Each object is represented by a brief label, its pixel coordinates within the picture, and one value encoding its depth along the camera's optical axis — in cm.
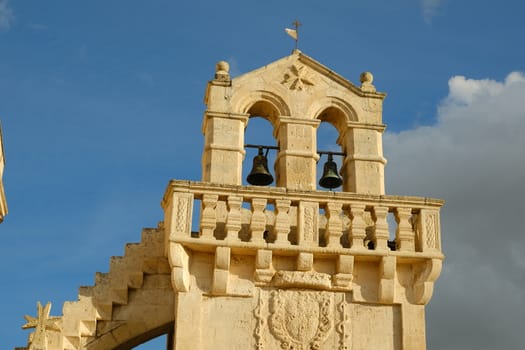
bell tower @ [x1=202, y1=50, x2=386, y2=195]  1762
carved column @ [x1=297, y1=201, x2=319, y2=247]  1678
